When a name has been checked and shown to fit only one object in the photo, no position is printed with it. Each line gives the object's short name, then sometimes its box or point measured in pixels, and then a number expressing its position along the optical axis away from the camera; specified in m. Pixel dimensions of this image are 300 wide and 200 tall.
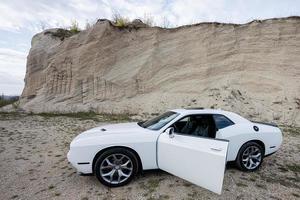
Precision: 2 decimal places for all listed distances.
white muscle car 3.51
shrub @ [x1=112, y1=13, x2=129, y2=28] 14.79
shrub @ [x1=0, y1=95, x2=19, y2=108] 15.63
